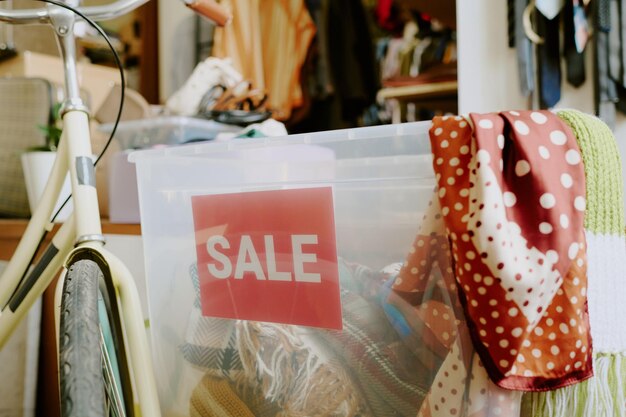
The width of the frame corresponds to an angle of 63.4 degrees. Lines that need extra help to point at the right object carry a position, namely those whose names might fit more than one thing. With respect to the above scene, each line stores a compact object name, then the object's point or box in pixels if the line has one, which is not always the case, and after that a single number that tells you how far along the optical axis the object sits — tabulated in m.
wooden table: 1.14
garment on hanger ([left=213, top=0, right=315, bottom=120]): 2.01
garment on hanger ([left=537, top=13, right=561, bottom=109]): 1.15
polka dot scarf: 0.43
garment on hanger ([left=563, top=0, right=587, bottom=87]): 1.11
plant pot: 1.20
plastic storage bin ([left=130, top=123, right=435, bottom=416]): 0.53
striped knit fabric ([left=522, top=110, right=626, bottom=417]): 0.45
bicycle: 0.42
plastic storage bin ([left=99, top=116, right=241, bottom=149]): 1.29
